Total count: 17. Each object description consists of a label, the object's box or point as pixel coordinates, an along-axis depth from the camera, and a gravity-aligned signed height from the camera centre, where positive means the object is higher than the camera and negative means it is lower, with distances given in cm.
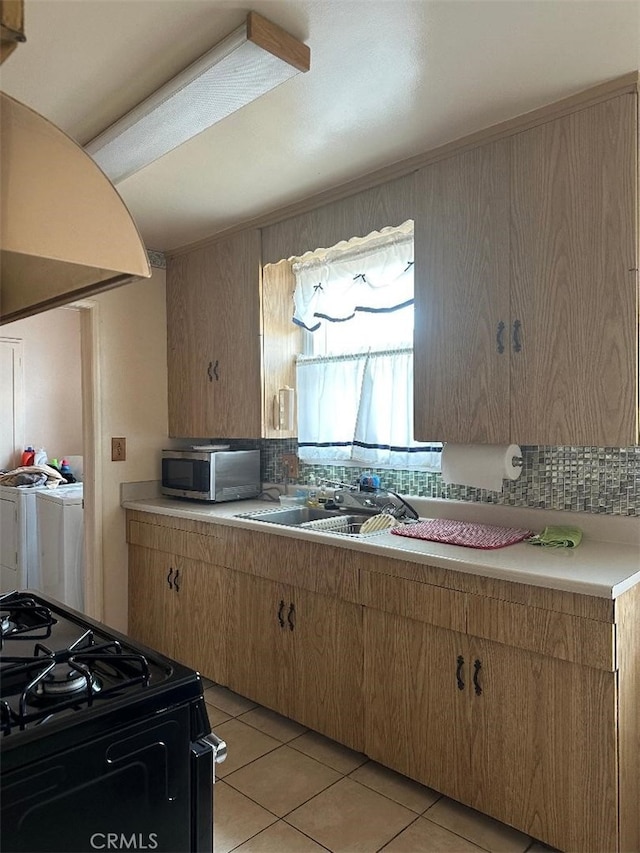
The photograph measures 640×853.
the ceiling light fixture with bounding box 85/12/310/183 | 154 +96
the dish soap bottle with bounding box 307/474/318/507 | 299 -35
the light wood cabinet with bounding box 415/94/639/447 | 183 +45
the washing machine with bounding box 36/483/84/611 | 383 -75
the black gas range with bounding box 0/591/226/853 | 90 -52
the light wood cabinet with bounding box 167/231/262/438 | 311 +47
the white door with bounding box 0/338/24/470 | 472 +19
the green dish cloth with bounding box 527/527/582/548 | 205 -39
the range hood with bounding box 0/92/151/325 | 96 +36
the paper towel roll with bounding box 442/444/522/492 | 219 -15
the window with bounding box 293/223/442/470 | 274 +33
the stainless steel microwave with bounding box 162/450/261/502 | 318 -26
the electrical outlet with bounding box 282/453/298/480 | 328 -22
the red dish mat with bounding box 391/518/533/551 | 210 -40
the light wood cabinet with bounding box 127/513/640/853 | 168 -83
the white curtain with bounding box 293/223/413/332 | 271 +69
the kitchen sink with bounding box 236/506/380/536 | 263 -43
